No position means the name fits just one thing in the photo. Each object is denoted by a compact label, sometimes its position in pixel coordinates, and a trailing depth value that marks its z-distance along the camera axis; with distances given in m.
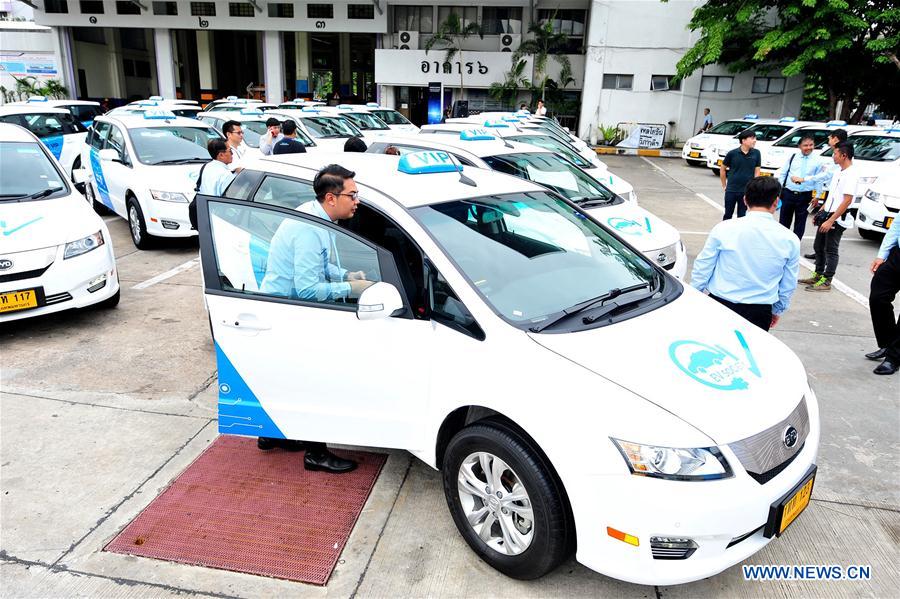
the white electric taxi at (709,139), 19.09
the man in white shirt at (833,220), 6.74
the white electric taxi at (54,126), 12.13
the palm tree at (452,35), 26.91
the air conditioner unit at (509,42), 27.50
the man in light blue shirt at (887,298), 5.10
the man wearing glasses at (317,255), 3.28
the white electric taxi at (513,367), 2.46
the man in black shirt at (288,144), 8.12
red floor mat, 3.06
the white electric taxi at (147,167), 8.27
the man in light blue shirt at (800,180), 7.95
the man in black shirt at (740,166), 8.56
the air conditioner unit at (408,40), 28.41
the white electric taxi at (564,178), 6.07
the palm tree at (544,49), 26.50
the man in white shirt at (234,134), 7.89
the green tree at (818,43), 18.42
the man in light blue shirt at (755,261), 3.90
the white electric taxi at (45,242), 5.28
